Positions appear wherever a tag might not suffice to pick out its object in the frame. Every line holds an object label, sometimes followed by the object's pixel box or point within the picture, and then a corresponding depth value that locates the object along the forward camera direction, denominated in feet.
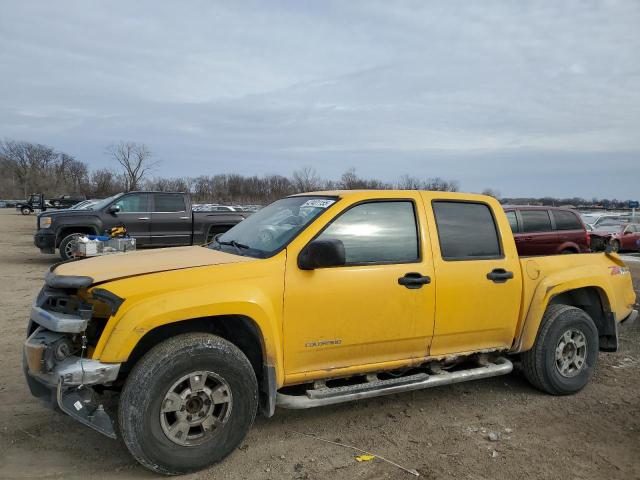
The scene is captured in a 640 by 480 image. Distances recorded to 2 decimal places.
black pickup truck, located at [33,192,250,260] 40.28
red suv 38.75
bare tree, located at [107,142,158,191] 264.93
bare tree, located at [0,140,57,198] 345.31
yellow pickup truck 10.02
